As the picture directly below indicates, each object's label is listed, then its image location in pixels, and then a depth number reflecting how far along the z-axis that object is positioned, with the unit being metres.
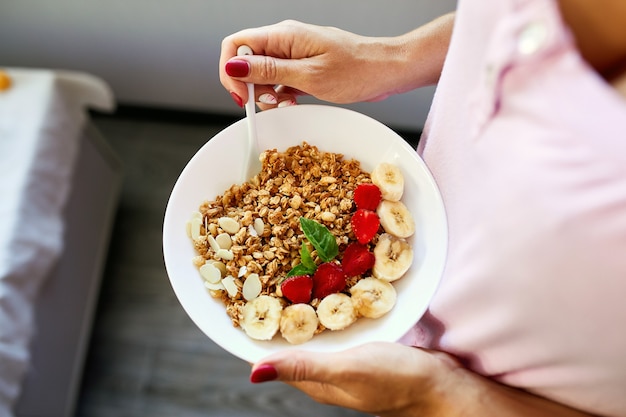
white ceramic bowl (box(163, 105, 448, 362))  0.60
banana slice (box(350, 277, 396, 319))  0.61
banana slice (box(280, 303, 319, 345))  0.60
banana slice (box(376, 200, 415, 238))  0.64
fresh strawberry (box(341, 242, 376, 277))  0.64
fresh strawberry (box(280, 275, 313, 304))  0.62
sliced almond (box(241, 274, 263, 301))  0.62
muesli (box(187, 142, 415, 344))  0.62
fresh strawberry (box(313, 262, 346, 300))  0.63
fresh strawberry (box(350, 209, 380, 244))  0.65
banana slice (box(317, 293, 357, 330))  0.61
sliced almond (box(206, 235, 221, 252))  0.64
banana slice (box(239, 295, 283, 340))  0.60
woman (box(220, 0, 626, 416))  0.38
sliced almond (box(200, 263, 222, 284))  0.62
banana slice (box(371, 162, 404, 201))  0.65
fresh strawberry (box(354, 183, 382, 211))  0.66
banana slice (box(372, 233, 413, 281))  0.62
